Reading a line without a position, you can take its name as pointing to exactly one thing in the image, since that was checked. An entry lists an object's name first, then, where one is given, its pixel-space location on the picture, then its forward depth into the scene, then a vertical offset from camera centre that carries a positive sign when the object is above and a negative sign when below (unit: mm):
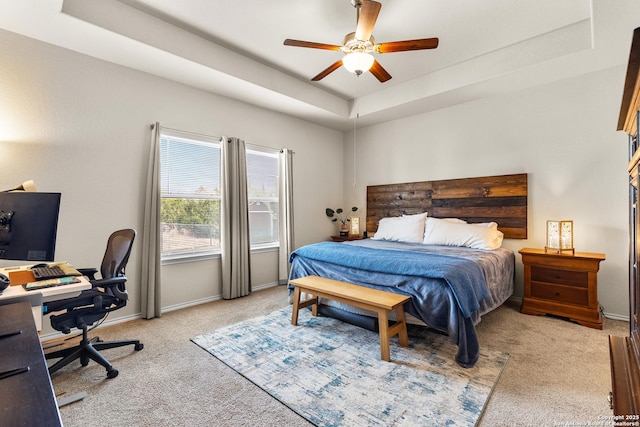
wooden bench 2316 -716
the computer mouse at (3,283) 1538 -361
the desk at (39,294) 1512 -424
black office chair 2113 -677
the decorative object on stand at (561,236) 3227 -261
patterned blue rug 1734 -1137
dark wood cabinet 939 -380
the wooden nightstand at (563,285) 2929 -757
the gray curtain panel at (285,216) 4617 -58
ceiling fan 2293 +1332
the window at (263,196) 4410 +246
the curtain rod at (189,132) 3361 +966
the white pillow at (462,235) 3553 -286
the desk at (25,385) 589 -403
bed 2348 -428
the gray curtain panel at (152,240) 3236 -296
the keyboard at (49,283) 1647 -401
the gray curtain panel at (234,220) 3893 -100
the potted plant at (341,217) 5384 -91
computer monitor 1854 -76
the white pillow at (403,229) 4121 -242
